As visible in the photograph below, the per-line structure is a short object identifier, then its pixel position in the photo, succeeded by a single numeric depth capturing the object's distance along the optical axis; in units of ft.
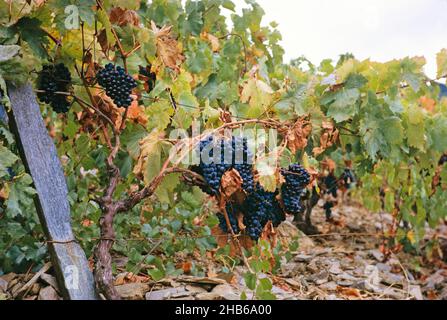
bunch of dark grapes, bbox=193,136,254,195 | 6.12
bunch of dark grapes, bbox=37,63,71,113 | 6.79
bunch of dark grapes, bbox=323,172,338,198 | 14.12
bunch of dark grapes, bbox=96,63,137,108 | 6.39
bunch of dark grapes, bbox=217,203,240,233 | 6.67
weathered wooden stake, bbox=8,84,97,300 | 5.99
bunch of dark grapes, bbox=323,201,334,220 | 14.53
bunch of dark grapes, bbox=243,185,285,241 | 6.48
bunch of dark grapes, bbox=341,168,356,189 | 13.79
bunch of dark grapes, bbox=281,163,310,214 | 6.63
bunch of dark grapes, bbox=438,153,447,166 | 12.51
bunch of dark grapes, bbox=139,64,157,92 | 8.07
